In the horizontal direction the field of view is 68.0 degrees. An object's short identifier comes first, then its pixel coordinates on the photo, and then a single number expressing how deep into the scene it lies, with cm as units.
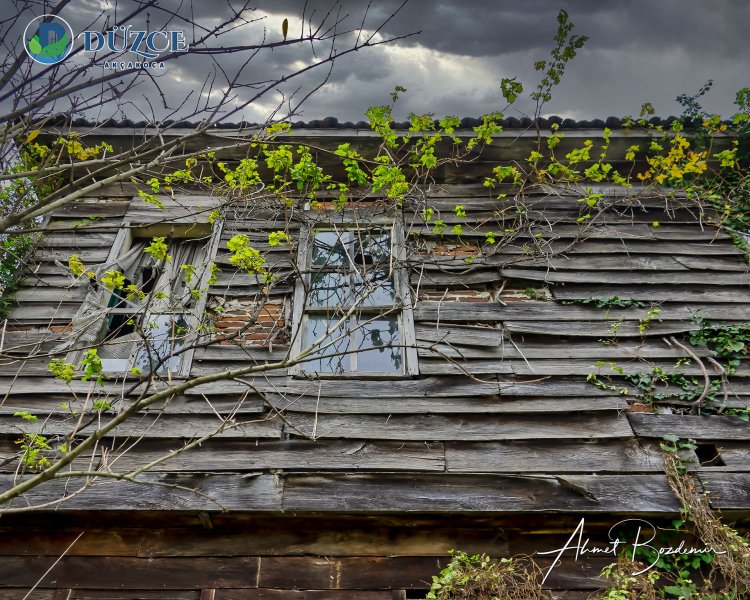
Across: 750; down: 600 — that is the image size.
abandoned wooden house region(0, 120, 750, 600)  373
